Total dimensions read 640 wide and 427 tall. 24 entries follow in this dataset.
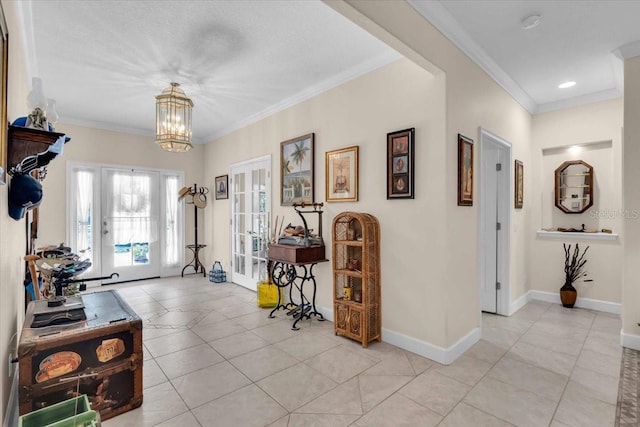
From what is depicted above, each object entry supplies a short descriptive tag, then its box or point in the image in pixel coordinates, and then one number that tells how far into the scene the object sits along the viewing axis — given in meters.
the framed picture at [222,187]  5.73
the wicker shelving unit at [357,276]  2.96
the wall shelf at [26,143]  1.58
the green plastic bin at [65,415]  1.45
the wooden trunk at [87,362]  1.71
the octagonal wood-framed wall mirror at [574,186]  4.16
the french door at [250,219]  4.74
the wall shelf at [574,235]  3.96
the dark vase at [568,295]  4.11
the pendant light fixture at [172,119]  3.19
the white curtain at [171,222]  6.17
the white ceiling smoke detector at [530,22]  2.44
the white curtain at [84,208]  5.24
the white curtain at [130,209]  5.56
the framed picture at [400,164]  2.84
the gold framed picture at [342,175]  3.34
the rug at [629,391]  1.95
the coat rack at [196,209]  6.27
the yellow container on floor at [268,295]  4.18
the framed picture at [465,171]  2.81
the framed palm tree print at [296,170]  3.88
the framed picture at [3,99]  1.40
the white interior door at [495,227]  3.84
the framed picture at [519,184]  4.00
